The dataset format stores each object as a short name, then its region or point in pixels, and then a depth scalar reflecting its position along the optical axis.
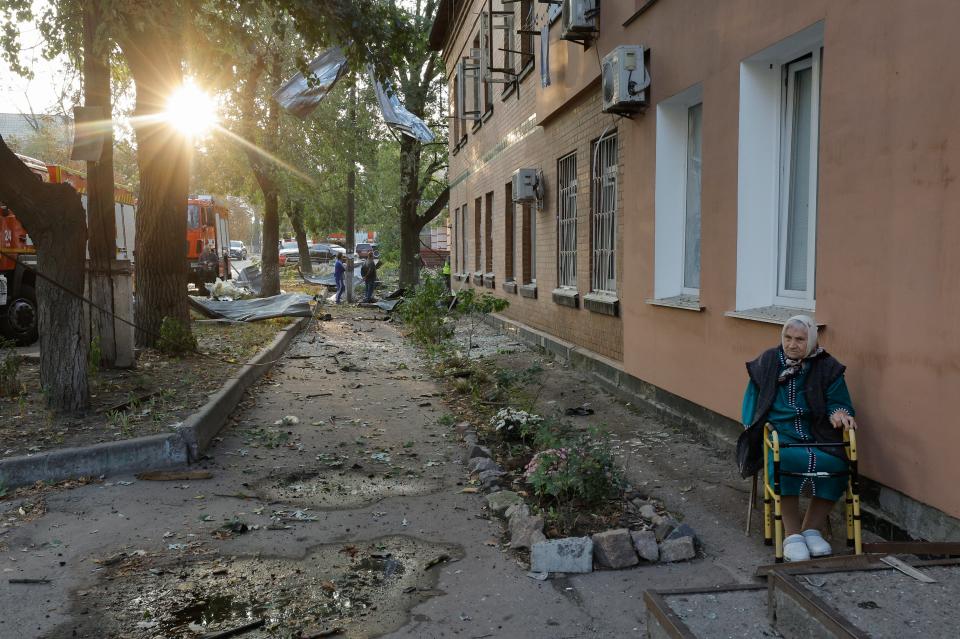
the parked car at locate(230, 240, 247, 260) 63.88
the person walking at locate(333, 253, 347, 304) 25.43
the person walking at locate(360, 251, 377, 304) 24.42
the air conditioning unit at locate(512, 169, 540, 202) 12.62
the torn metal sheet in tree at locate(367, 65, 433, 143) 19.11
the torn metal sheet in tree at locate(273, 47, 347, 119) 15.05
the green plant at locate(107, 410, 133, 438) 6.62
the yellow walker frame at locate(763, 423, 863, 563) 4.01
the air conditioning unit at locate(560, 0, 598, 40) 9.17
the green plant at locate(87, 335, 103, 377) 8.64
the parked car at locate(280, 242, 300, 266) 51.05
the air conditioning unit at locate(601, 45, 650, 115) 7.80
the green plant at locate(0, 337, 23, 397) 7.86
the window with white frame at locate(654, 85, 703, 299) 7.55
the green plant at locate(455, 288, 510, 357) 10.83
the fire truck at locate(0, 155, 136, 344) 12.17
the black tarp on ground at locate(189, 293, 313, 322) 16.41
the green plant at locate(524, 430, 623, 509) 4.90
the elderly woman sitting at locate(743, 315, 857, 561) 4.13
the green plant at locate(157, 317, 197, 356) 10.65
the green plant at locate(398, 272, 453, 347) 12.61
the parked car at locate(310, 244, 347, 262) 55.31
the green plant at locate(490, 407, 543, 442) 6.93
